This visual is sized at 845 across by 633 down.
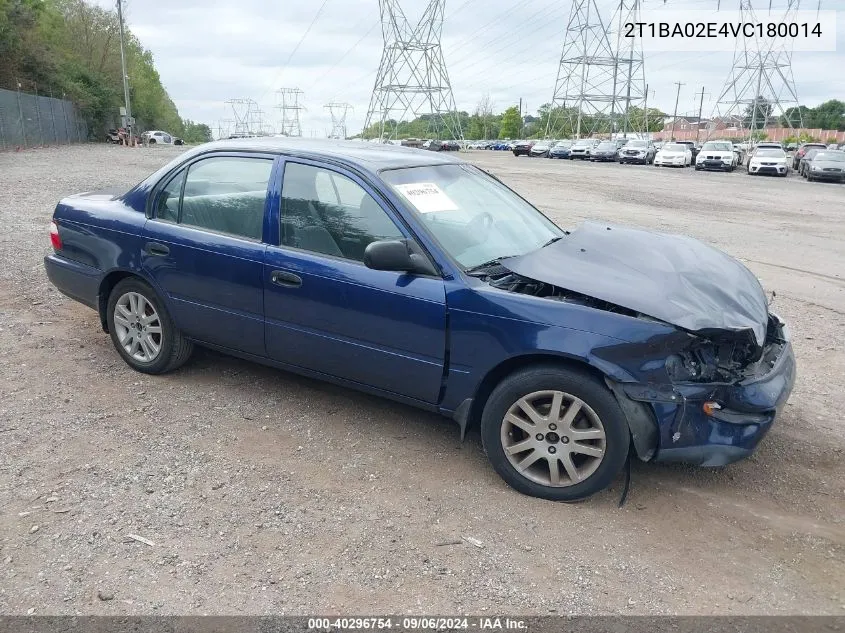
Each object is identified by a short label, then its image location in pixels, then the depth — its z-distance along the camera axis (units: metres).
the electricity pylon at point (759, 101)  68.25
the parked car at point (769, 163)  31.98
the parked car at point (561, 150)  50.09
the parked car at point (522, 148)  54.78
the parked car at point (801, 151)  34.74
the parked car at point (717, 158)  34.69
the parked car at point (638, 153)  41.84
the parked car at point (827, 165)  28.81
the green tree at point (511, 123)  120.31
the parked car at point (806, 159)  31.18
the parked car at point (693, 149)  43.71
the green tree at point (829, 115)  92.00
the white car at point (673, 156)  38.00
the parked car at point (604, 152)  46.16
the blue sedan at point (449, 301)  3.24
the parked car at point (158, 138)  60.04
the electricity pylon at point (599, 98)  71.00
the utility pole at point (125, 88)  53.92
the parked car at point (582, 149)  47.93
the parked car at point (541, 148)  54.41
